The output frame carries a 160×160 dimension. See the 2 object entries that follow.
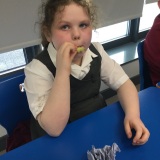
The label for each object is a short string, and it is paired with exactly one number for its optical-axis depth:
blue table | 0.63
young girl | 0.73
